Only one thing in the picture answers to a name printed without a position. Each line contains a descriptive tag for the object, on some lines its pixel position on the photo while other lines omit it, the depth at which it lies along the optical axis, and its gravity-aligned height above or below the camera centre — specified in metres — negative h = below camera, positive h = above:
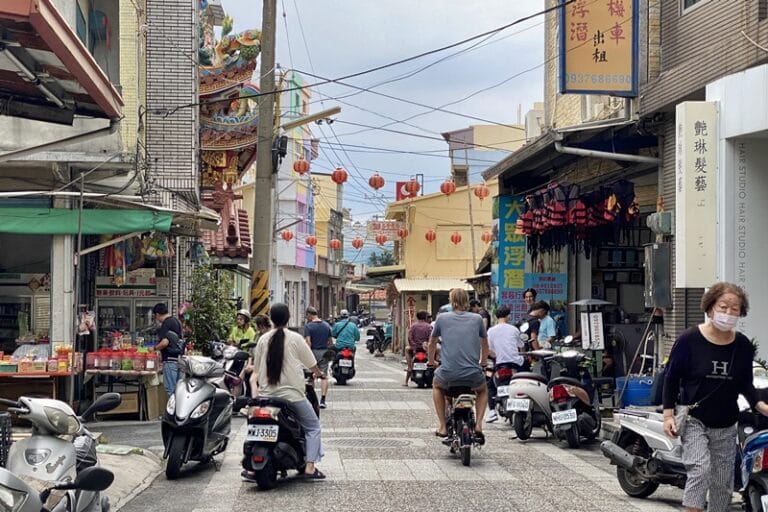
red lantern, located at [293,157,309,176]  32.31 +3.96
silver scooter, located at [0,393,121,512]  6.11 -0.92
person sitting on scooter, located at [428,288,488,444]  11.80 -0.69
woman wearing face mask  7.17 -0.70
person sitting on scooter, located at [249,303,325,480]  10.41 -0.77
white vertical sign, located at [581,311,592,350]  15.98 -0.59
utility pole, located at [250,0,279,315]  19.75 +2.23
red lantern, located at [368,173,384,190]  30.91 +3.33
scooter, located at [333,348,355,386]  24.53 -1.67
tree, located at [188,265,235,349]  19.92 -0.33
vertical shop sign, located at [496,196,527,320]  23.28 +0.79
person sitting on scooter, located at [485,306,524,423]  16.02 -0.79
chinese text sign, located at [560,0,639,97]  14.83 +3.51
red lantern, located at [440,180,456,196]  34.31 +3.51
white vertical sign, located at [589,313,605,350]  15.96 -0.57
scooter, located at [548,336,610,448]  13.30 -1.48
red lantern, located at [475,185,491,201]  38.48 +3.80
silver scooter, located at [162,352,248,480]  10.72 -1.26
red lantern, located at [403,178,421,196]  33.09 +3.40
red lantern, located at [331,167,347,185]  30.21 +3.42
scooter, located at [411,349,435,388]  24.27 -1.71
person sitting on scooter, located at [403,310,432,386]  24.38 -1.02
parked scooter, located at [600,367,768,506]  8.02 -1.39
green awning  14.96 +1.04
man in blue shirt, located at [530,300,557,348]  16.50 -0.48
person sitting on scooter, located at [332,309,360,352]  24.73 -0.95
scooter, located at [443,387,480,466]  11.48 -1.42
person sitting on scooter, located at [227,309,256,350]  19.02 -0.66
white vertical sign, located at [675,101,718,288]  12.39 +1.27
